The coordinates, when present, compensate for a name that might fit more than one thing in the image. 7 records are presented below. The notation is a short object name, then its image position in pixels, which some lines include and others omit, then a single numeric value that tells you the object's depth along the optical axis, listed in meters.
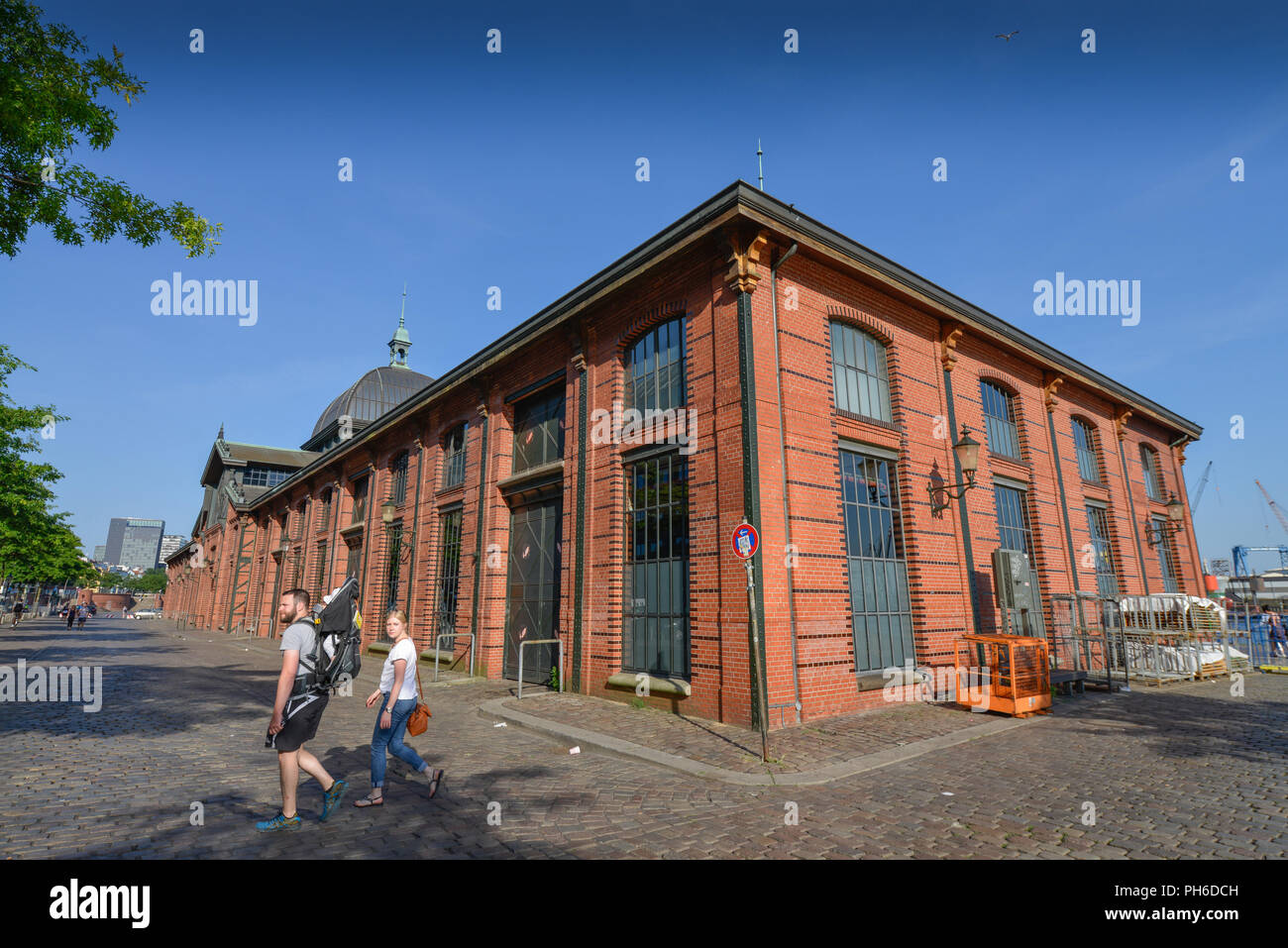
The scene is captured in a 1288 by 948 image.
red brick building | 9.33
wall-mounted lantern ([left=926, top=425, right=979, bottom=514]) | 11.40
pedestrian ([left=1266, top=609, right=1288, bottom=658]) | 20.72
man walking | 4.59
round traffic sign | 7.39
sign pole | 6.45
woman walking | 5.37
